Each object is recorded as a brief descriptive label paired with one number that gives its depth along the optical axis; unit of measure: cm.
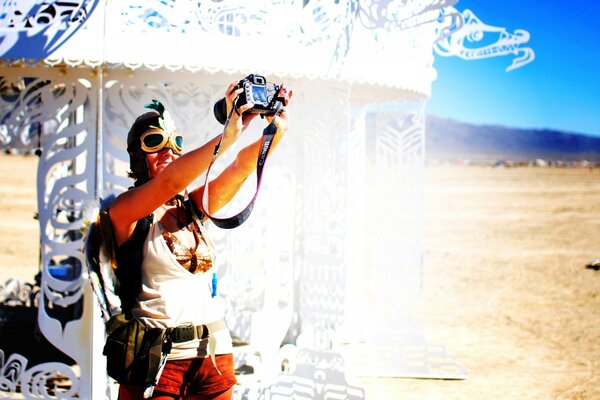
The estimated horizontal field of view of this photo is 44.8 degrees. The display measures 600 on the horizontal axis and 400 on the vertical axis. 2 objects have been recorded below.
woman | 301
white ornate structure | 559
